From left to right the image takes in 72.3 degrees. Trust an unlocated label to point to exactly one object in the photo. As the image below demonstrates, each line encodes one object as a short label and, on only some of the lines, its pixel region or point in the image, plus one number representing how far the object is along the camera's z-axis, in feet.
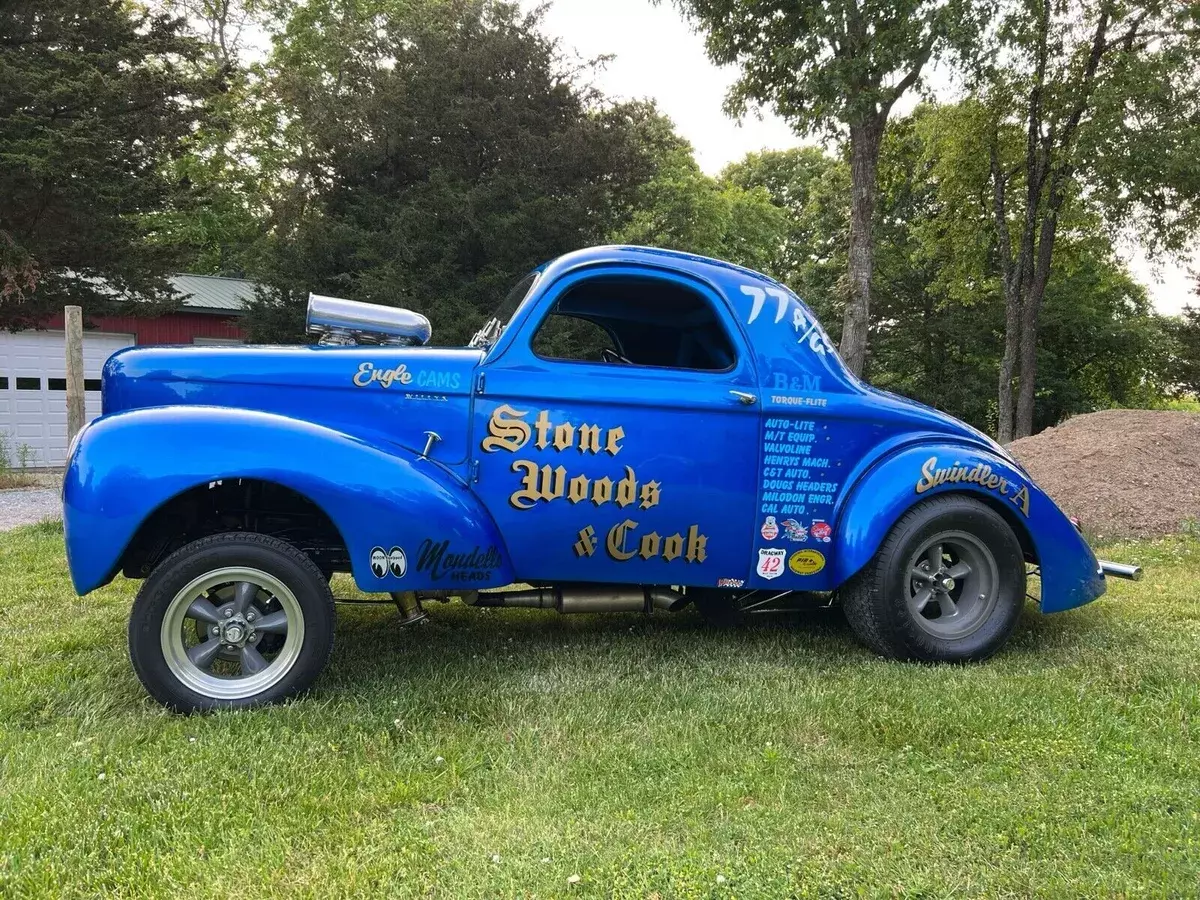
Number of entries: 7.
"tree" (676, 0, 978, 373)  29.35
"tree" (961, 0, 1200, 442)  36.65
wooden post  24.80
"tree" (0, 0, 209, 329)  38.45
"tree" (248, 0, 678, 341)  47.14
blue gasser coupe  10.87
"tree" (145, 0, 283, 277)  72.18
